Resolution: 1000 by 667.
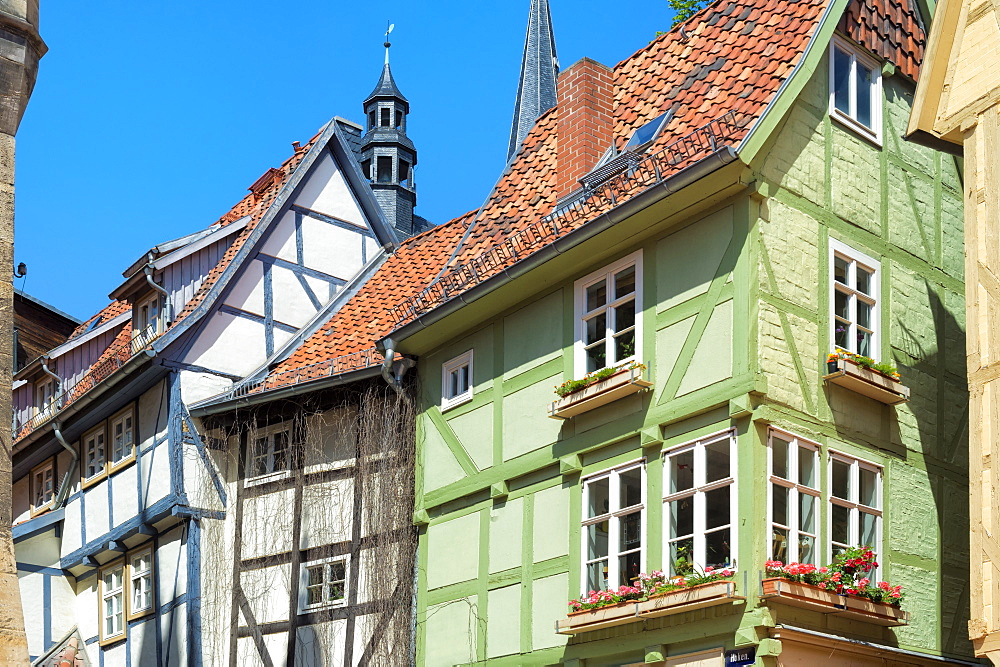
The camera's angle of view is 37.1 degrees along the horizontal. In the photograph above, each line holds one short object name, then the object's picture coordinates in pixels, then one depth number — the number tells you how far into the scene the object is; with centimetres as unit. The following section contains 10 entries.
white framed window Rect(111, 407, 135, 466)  2266
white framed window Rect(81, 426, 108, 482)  2348
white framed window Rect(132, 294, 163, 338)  2348
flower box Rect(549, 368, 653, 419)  1520
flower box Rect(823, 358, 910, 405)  1478
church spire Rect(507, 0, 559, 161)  4328
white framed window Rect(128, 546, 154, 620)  2188
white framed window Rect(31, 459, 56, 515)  2534
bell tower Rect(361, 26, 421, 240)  4006
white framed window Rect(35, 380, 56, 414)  2745
